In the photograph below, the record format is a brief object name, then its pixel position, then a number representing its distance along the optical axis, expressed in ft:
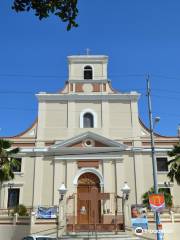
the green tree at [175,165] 78.79
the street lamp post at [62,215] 73.33
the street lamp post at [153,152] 53.46
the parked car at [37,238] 61.10
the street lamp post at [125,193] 76.92
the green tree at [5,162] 76.43
